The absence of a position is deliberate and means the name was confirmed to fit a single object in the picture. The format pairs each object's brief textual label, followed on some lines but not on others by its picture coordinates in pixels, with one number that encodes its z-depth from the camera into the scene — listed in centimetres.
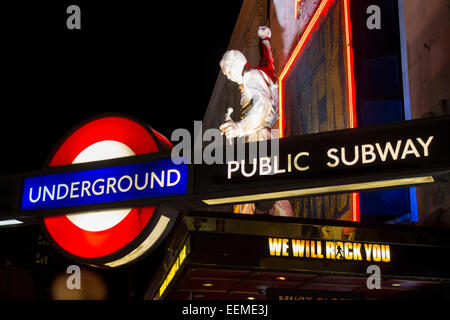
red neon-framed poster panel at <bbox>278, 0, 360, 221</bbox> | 782
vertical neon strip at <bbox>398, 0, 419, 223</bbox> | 671
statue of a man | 823
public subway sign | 219
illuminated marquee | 612
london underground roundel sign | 267
